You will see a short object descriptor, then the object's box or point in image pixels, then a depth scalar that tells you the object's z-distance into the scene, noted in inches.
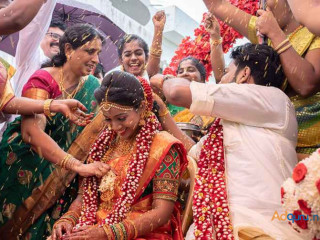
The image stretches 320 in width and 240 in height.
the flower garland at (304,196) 67.0
